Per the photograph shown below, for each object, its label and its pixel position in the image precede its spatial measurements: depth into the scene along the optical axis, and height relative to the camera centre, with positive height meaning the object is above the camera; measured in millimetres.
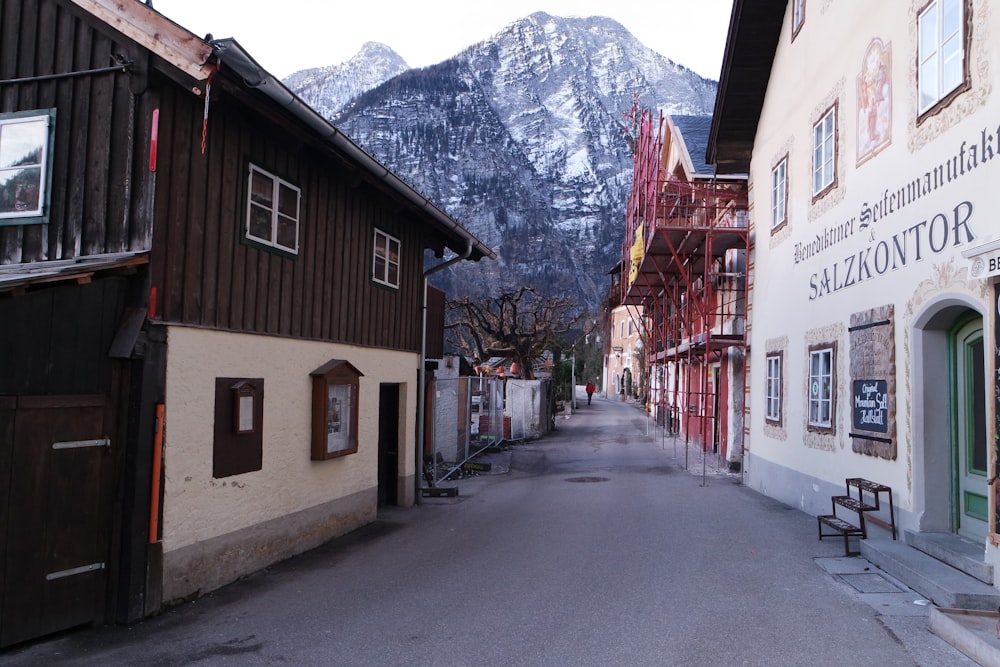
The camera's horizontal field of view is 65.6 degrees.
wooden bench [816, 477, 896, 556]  8541 -1285
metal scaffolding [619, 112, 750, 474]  17141 +3223
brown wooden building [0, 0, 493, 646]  5586 +540
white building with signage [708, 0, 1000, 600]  7203 +1546
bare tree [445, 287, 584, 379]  31297 +2540
